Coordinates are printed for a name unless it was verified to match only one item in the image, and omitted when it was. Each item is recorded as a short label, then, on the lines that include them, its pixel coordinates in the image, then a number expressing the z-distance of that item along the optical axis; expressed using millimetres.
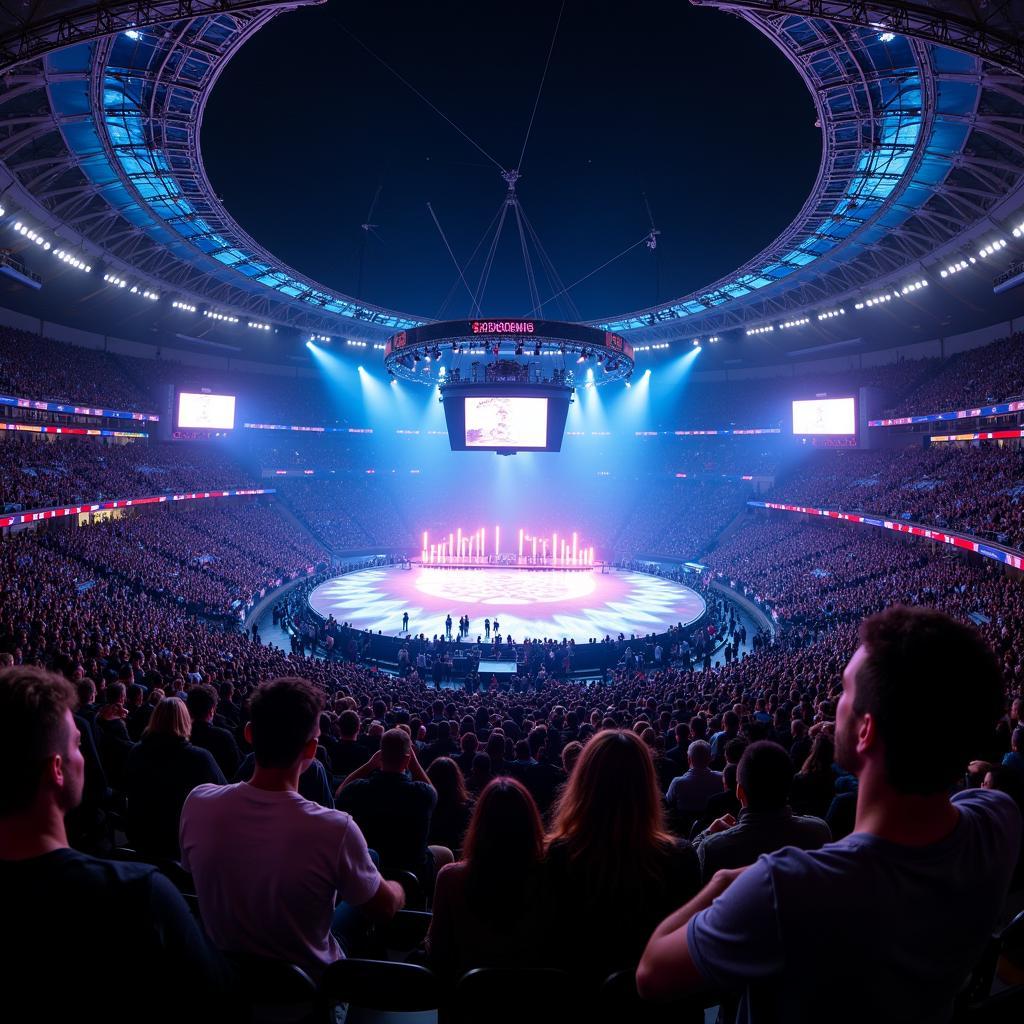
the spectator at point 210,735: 6477
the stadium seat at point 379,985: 2672
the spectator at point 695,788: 6805
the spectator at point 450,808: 6329
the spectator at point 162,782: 4457
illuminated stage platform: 49312
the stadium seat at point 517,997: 2551
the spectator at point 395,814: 4578
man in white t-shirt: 2775
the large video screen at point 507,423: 36469
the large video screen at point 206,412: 45062
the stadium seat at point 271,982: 2559
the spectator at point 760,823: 3592
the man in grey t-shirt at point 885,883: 1625
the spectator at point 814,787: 6676
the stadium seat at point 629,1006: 2510
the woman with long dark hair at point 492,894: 2834
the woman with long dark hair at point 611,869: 2773
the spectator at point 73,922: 1672
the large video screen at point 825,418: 42594
